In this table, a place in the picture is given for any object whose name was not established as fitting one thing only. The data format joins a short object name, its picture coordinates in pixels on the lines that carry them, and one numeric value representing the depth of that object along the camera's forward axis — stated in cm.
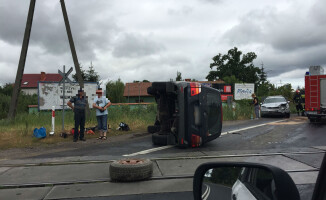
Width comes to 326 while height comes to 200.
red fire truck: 1412
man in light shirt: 991
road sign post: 1084
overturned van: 766
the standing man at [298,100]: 1945
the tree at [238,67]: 6944
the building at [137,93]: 4876
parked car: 1911
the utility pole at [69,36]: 1320
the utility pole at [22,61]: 1288
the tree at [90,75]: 3128
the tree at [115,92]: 3941
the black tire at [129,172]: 506
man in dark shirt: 951
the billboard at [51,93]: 1433
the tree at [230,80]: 5547
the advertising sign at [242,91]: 2767
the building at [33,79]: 7356
